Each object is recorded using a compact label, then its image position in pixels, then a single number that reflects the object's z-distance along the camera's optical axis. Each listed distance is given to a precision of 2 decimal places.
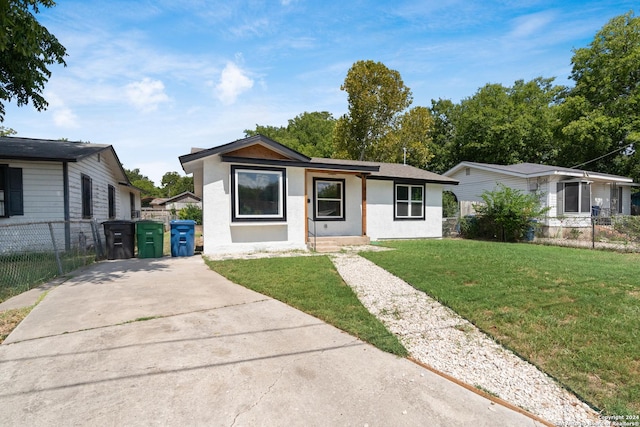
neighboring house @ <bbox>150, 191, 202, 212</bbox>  42.56
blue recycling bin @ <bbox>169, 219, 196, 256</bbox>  9.40
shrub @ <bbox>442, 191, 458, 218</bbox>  17.77
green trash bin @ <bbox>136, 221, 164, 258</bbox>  9.16
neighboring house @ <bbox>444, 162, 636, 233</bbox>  16.20
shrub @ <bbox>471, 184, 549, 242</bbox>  13.37
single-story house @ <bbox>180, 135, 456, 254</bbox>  9.66
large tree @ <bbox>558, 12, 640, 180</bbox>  21.81
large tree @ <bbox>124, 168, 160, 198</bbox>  68.56
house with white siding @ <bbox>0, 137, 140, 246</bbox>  9.15
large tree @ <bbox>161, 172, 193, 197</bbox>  73.00
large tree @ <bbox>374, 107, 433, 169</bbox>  24.42
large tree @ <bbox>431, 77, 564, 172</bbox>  27.53
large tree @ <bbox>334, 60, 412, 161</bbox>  23.56
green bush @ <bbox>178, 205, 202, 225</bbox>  24.00
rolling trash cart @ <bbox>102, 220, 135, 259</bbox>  9.29
